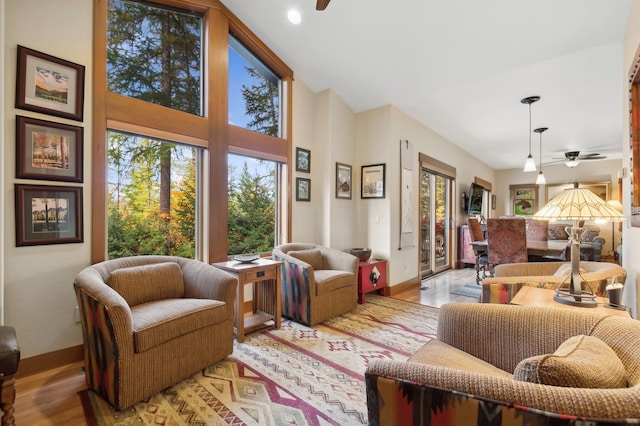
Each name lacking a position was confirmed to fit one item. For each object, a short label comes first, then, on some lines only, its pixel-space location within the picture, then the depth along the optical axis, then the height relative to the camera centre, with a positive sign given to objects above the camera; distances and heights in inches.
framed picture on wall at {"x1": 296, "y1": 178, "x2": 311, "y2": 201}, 160.1 +13.3
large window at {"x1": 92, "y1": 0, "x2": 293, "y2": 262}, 103.4 +31.5
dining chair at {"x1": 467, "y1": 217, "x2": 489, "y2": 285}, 188.7 -22.5
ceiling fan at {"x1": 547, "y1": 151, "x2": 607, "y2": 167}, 246.0 +49.0
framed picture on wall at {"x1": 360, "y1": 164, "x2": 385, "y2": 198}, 169.2 +18.8
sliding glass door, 219.8 -5.6
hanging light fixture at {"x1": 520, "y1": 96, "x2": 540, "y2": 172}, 154.3 +57.8
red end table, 152.3 -32.2
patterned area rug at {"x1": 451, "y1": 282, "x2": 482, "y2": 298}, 171.8 -44.7
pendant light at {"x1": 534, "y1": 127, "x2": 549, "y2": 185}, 199.5 +25.6
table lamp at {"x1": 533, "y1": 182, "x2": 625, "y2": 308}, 64.0 -0.2
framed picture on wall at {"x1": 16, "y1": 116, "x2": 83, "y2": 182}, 84.0 +18.5
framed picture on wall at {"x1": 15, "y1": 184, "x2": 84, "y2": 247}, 84.1 -0.2
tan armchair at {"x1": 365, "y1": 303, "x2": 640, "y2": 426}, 26.9 -17.6
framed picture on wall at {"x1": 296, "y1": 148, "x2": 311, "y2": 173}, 161.0 +29.0
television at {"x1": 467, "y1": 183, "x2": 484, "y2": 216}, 255.8 +12.2
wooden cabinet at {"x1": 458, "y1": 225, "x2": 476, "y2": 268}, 250.1 -28.5
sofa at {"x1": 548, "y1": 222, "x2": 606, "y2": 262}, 161.0 -18.3
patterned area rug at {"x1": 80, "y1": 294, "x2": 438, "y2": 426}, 69.0 -45.2
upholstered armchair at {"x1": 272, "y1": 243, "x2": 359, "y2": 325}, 122.0 -28.3
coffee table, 60.7 -19.6
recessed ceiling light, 118.9 +77.8
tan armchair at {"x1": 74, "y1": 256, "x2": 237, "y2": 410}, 69.8 -27.2
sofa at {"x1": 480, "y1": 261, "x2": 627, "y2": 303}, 78.2 -18.3
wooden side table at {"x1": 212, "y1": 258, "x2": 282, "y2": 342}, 107.7 -32.0
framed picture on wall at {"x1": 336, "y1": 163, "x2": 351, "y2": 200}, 169.2 +18.8
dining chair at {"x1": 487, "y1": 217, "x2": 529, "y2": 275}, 157.4 -13.7
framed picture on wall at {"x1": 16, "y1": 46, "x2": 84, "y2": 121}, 84.0 +37.4
